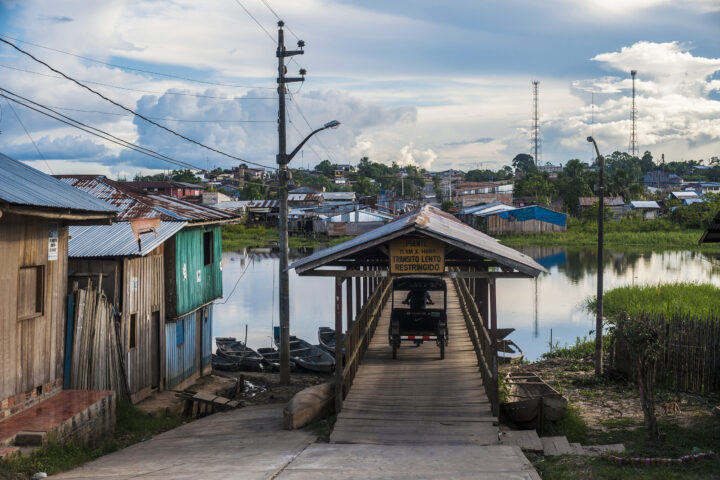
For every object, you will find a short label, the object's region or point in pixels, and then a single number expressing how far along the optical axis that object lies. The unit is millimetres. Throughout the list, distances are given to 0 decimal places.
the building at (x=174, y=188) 72812
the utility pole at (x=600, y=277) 15875
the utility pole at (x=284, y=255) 16500
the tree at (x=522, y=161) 173038
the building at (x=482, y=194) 78812
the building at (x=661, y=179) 117644
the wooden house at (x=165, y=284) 12781
